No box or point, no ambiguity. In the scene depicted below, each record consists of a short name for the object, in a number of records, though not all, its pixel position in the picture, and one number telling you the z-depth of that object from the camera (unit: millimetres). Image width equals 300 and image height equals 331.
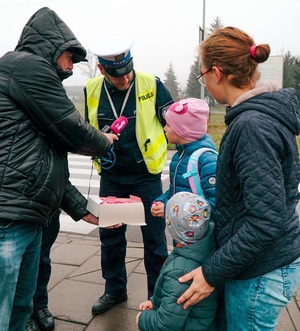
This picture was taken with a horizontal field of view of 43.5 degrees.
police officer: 2738
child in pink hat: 2133
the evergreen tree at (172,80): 65562
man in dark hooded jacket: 1668
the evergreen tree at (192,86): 57769
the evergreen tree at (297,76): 49594
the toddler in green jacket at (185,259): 1624
